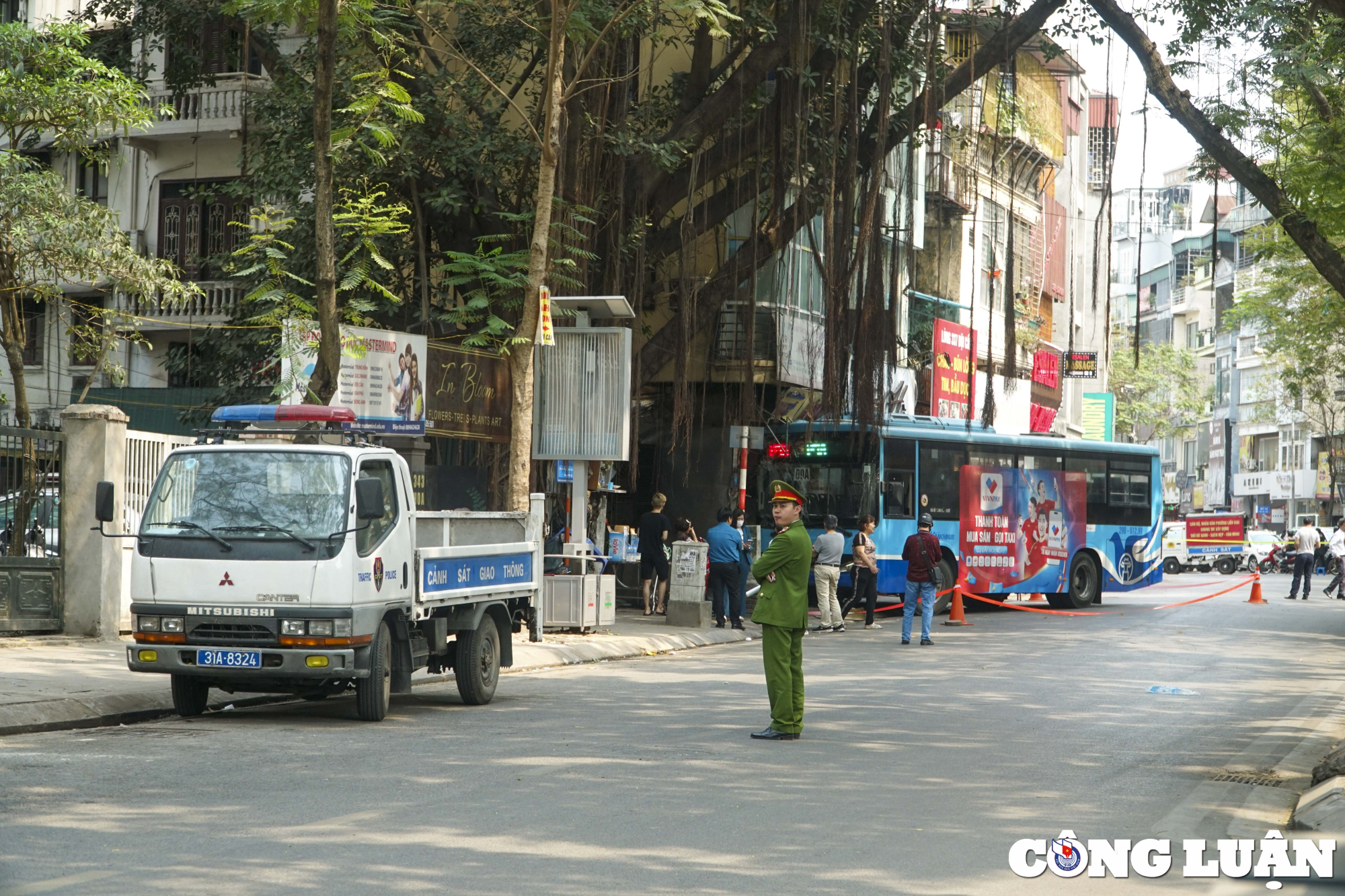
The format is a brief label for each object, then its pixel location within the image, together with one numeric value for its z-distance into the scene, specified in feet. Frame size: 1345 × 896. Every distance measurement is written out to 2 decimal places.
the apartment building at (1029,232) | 125.59
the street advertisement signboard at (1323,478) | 234.38
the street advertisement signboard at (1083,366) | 152.56
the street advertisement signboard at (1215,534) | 175.22
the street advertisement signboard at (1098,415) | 173.27
